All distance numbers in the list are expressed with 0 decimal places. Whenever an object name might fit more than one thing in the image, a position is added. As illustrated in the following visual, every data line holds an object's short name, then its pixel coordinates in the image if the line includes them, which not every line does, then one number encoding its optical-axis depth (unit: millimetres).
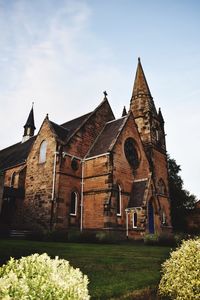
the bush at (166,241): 20280
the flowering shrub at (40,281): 2881
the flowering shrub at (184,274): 5551
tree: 42519
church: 24188
